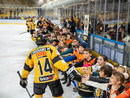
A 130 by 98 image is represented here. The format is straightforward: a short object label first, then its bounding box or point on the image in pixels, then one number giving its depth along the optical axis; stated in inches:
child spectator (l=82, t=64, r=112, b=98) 88.9
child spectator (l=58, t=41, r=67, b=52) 189.7
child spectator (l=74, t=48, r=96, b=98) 99.6
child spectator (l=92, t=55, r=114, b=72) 113.6
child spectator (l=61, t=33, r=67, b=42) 207.2
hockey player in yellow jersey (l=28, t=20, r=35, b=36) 483.5
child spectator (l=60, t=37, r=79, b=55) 171.7
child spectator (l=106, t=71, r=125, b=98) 78.4
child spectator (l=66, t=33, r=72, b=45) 218.2
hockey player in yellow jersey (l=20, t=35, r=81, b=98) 92.1
